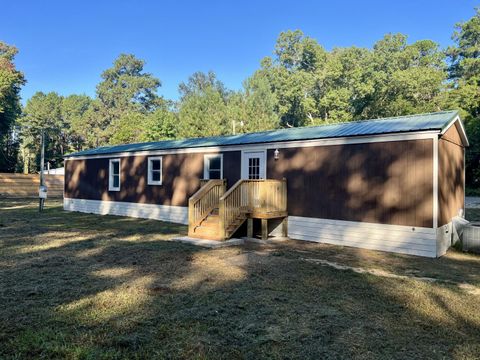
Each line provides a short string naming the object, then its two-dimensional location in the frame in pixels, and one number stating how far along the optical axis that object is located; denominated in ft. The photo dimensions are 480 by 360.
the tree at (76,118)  165.37
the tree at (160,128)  117.39
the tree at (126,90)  212.84
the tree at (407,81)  107.86
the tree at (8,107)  118.62
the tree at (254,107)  108.06
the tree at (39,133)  142.82
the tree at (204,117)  108.06
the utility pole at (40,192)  56.07
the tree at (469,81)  90.52
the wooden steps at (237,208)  32.96
